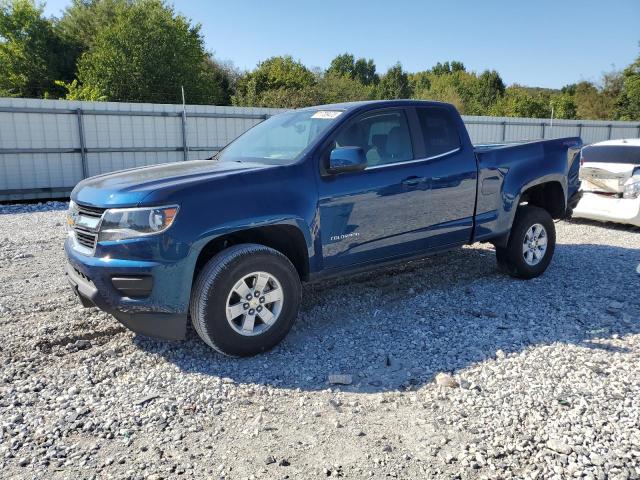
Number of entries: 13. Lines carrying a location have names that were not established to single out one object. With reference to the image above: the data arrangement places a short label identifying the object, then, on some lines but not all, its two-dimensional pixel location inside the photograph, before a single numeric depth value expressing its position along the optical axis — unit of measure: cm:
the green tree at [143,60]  3088
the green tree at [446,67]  9869
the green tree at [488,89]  5809
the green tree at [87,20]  3894
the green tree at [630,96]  3925
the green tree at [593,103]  4309
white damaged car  855
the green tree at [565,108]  4300
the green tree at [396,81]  6541
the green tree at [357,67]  8300
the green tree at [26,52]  3456
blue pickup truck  354
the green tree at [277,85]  3247
